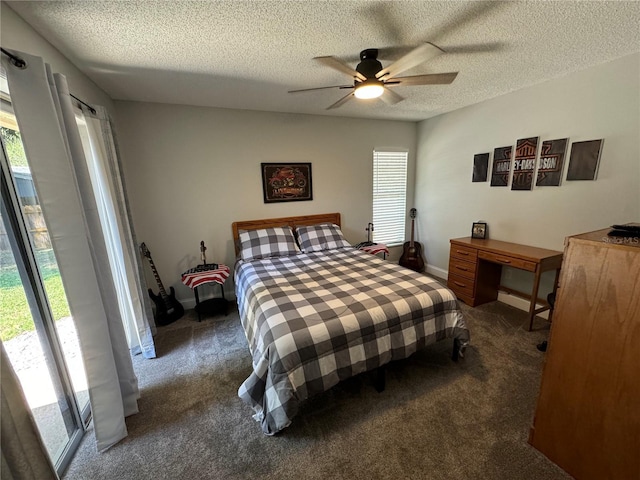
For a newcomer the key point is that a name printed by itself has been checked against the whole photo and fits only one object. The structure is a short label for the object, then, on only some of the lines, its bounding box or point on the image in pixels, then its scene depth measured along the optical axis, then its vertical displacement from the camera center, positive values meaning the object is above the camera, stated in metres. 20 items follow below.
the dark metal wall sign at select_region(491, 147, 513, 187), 2.90 +0.18
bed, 1.50 -0.91
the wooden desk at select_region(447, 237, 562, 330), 2.45 -0.90
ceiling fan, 1.60 +0.78
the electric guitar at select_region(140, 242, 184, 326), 2.83 -1.25
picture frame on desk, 3.20 -0.59
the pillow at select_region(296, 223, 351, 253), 3.25 -0.65
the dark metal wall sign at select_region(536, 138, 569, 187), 2.45 +0.18
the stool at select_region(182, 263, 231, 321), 2.76 -0.95
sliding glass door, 1.23 -0.57
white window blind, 4.05 -0.17
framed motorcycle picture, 3.35 +0.09
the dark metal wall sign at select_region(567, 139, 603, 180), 2.22 +0.18
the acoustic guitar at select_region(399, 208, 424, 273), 4.09 -1.14
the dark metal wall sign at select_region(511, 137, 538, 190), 2.67 +0.20
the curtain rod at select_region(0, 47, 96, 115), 1.07 +0.60
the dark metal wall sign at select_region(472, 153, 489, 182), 3.13 +0.20
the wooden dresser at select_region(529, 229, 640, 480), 1.05 -0.85
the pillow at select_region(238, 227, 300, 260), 3.03 -0.66
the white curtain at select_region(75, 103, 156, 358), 1.94 -0.25
